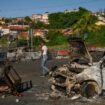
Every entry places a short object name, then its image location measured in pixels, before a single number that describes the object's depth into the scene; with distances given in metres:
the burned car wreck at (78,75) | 7.47
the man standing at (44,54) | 11.07
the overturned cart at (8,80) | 7.89
